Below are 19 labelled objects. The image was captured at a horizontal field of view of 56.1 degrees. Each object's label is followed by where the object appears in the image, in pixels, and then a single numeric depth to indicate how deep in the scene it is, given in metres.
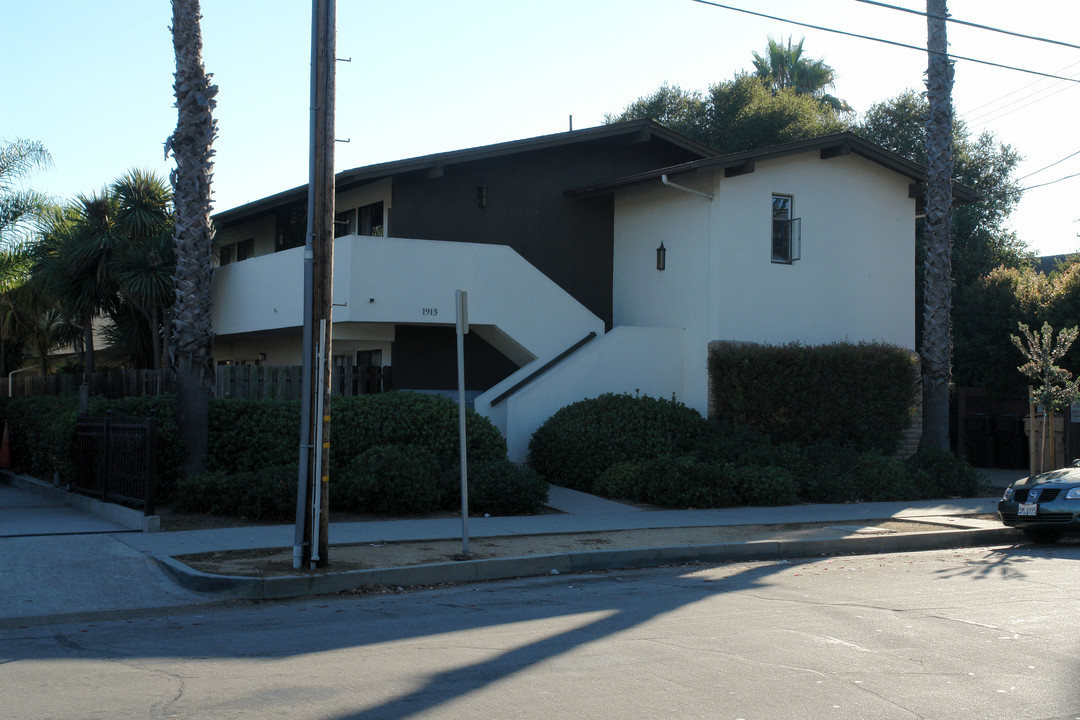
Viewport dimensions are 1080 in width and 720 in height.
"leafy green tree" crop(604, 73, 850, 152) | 31.23
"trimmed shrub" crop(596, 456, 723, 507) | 15.03
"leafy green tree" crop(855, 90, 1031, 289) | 30.44
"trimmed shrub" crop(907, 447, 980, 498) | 17.53
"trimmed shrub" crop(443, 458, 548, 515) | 13.91
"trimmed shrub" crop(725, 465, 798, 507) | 15.34
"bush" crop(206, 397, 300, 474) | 14.27
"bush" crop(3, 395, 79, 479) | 15.20
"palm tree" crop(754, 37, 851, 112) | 44.06
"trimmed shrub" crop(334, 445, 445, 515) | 13.20
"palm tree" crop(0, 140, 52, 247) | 24.38
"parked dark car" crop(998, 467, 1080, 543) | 12.43
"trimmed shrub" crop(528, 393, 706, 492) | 16.48
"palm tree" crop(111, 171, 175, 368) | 19.72
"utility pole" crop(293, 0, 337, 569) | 9.44
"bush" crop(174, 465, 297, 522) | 12.60
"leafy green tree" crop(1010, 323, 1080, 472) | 17.17
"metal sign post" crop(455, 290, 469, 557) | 10.32
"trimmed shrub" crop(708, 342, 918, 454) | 17.94
